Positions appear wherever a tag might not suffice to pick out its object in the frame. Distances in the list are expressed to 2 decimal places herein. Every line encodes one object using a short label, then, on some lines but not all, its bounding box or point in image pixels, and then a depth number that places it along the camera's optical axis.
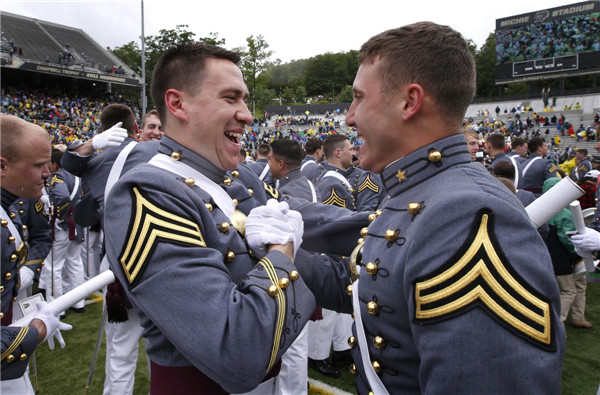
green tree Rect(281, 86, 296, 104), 83.38
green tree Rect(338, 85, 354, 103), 75.33
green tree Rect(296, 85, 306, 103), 84.38
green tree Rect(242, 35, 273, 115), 54.81
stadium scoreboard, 39.53
